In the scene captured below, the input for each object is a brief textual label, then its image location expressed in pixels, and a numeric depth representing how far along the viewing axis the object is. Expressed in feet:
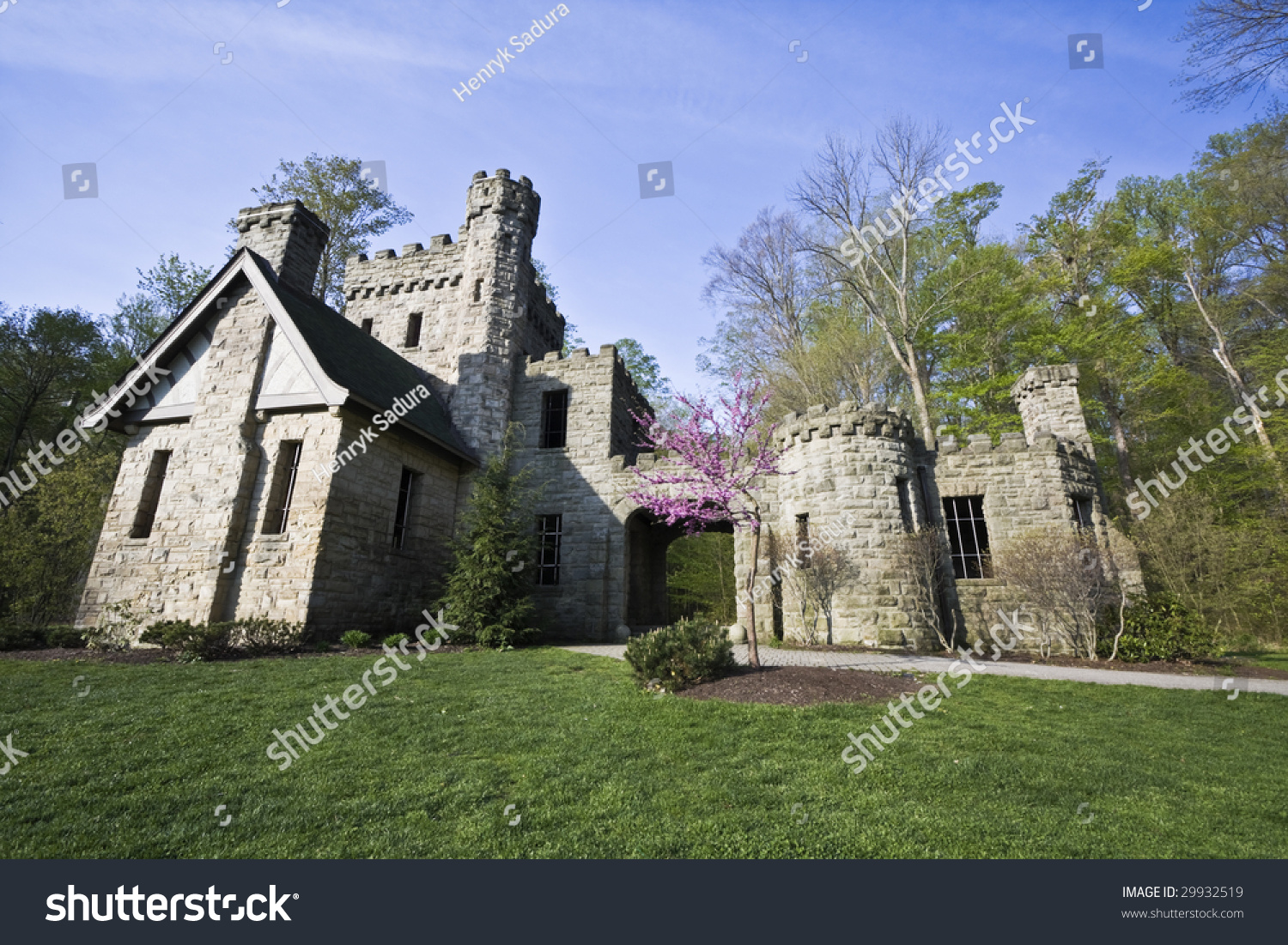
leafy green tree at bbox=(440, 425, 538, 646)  38.81
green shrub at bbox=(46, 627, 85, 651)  35.40
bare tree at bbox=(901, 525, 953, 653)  38.68
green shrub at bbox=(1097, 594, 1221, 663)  33.63
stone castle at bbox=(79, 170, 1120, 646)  38.09
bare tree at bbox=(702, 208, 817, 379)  74.43
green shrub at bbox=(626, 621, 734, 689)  24.30
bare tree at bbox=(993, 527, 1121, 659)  35.58
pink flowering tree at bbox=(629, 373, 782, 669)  28.35
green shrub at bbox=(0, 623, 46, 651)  33.99
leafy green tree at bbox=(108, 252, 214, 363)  76.33
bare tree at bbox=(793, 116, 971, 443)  61.67
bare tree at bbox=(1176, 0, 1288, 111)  26.58
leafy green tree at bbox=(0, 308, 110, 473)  71.10
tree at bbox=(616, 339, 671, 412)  93.76
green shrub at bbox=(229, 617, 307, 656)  32.73
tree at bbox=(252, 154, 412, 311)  77.10
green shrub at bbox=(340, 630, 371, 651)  34.53
